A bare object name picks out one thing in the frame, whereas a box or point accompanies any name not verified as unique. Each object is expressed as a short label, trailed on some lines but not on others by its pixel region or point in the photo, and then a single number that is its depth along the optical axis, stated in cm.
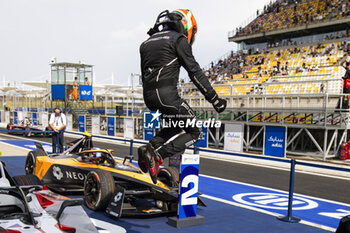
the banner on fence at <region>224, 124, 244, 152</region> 1481
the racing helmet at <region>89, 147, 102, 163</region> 704
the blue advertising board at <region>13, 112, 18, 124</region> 3284
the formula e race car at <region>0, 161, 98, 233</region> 383
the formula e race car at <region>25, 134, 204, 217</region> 587
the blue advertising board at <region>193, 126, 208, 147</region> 1632
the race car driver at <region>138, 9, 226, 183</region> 337
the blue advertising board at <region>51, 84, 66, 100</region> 3050
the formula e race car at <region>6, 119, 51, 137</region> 2170
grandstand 1524
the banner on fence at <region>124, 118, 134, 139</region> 2056
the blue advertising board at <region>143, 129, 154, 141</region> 2015
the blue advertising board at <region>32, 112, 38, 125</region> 2968
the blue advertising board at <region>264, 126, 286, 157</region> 1339
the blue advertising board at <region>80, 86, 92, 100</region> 3106
